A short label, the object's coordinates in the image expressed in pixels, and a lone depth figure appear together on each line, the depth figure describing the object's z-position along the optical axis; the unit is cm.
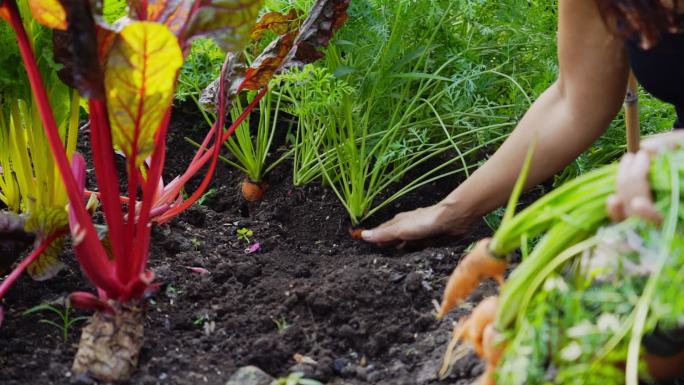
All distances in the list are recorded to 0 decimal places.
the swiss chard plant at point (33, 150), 166
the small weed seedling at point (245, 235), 195
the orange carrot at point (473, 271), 144
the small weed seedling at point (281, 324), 169
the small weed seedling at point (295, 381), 155
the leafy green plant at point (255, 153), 209
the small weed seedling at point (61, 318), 166
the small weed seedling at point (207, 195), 210
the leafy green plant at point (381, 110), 192
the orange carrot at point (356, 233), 196
